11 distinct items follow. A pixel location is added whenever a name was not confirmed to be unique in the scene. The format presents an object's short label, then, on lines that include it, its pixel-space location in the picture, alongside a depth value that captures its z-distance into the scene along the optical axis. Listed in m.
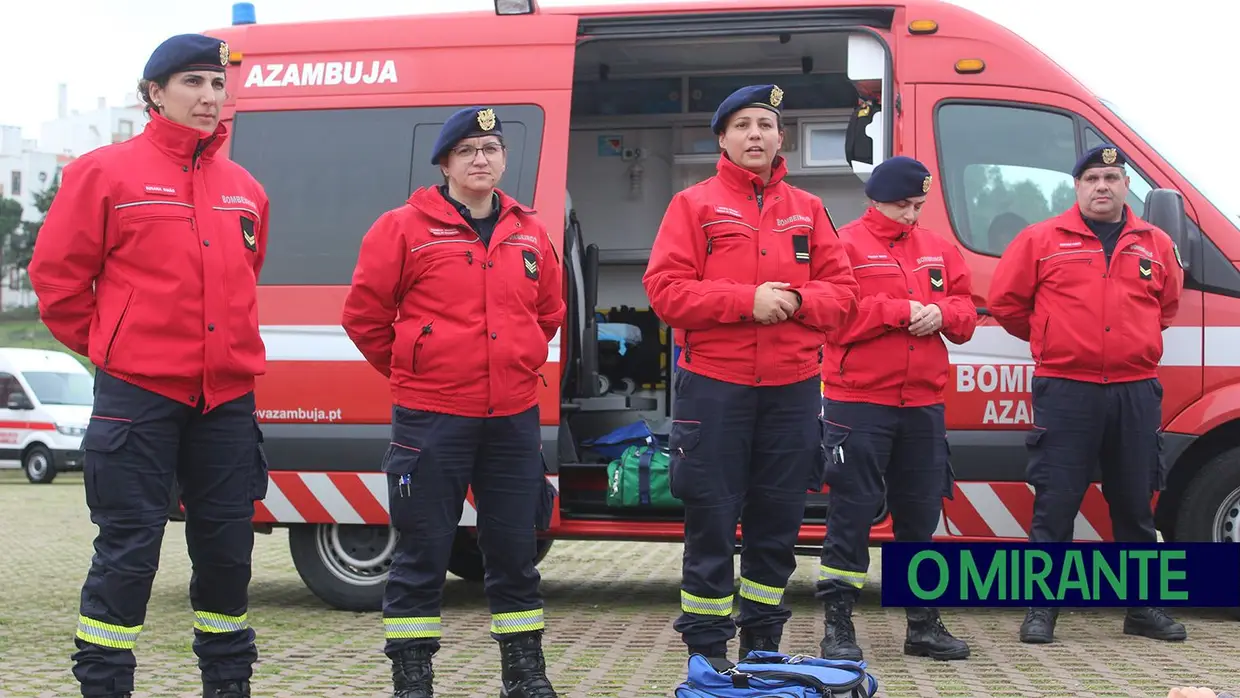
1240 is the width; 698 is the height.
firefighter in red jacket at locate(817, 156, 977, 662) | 5.54
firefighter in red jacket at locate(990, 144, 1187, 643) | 5.87
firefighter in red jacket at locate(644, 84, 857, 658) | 4.80
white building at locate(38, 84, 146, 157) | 90.25
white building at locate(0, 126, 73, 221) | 86.38
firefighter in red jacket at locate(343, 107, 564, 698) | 4.62
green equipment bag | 6.66
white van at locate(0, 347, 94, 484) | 21.23
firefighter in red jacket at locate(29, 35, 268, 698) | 4.06
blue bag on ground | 4.11
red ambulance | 6.32
